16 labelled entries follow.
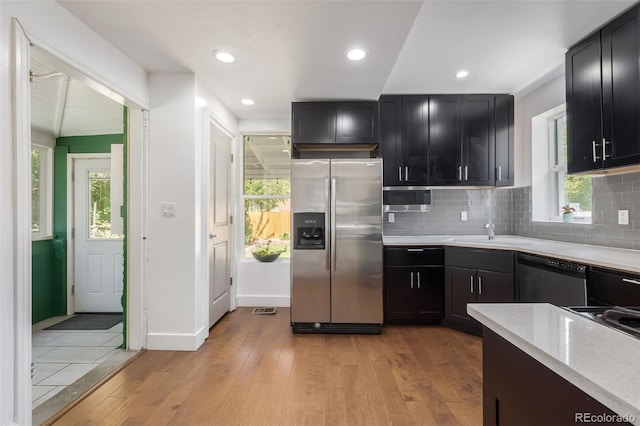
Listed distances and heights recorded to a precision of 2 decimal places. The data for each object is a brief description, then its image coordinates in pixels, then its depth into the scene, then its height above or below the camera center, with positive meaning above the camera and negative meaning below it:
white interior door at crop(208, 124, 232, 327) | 3.26 -0.11
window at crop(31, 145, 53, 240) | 3.69 +0.31
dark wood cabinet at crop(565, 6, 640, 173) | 2.03 +0.83
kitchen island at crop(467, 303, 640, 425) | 0.54 -0.31
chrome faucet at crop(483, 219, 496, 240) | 3.53 -0.18
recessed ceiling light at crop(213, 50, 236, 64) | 2.34 +1.23
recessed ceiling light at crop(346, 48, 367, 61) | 2.29 +1.21
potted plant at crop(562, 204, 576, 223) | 2.99 -0.01
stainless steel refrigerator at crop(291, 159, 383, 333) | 3.20 -0.35
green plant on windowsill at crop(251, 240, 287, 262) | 4.07 -0.48
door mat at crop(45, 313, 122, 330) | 3.39 -1.20
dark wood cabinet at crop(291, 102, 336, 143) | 3.35 +1.01
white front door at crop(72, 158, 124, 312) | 3.87 -0.41
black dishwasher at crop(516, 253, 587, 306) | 2.16 -0.53
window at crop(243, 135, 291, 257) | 4.16 +0.16
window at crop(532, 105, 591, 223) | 3.21 +0.47
